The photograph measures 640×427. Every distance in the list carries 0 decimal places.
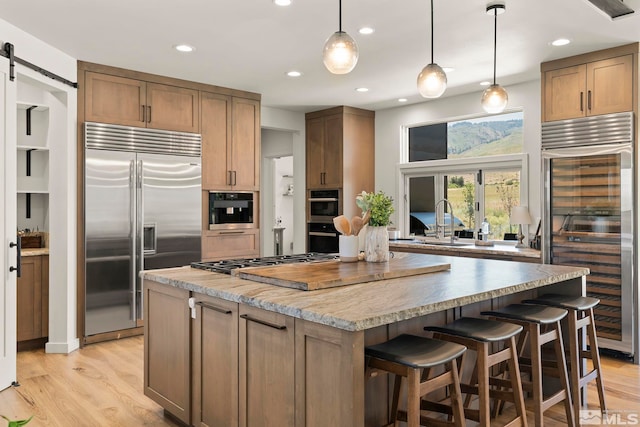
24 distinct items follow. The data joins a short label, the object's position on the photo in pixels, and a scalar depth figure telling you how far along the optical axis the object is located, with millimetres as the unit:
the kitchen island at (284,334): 1829
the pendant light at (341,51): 2457
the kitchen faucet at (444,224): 5993
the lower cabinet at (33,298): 4395
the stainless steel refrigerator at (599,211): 4035
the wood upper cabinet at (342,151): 6512
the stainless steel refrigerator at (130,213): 4555
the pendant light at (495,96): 3236
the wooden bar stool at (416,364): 1893
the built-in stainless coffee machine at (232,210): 5523
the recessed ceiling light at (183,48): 4066
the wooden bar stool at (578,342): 2830
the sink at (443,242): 5465
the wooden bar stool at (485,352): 2240
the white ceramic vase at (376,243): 3066
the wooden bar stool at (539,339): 2570
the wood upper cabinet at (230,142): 5461
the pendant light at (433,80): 2836
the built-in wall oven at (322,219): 6602
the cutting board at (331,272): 2383
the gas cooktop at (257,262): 2959
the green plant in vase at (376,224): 3023
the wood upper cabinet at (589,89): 4066
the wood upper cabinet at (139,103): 4613
